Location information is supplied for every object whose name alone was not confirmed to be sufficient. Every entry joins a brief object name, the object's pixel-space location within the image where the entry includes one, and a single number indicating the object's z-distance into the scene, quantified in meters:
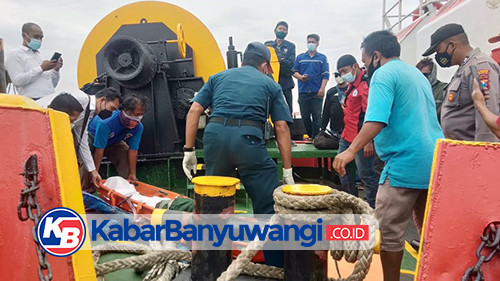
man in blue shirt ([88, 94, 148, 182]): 4.18
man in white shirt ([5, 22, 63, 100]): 4.15
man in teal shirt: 2.17
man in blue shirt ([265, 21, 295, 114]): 5.80
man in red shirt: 3.96
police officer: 2.80
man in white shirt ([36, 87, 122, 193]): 3.71
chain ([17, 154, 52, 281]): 1.19
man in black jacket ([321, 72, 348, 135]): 4.73
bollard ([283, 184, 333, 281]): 1.61
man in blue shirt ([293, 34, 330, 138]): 5.88
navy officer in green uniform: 2.74
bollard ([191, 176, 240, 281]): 1.80
